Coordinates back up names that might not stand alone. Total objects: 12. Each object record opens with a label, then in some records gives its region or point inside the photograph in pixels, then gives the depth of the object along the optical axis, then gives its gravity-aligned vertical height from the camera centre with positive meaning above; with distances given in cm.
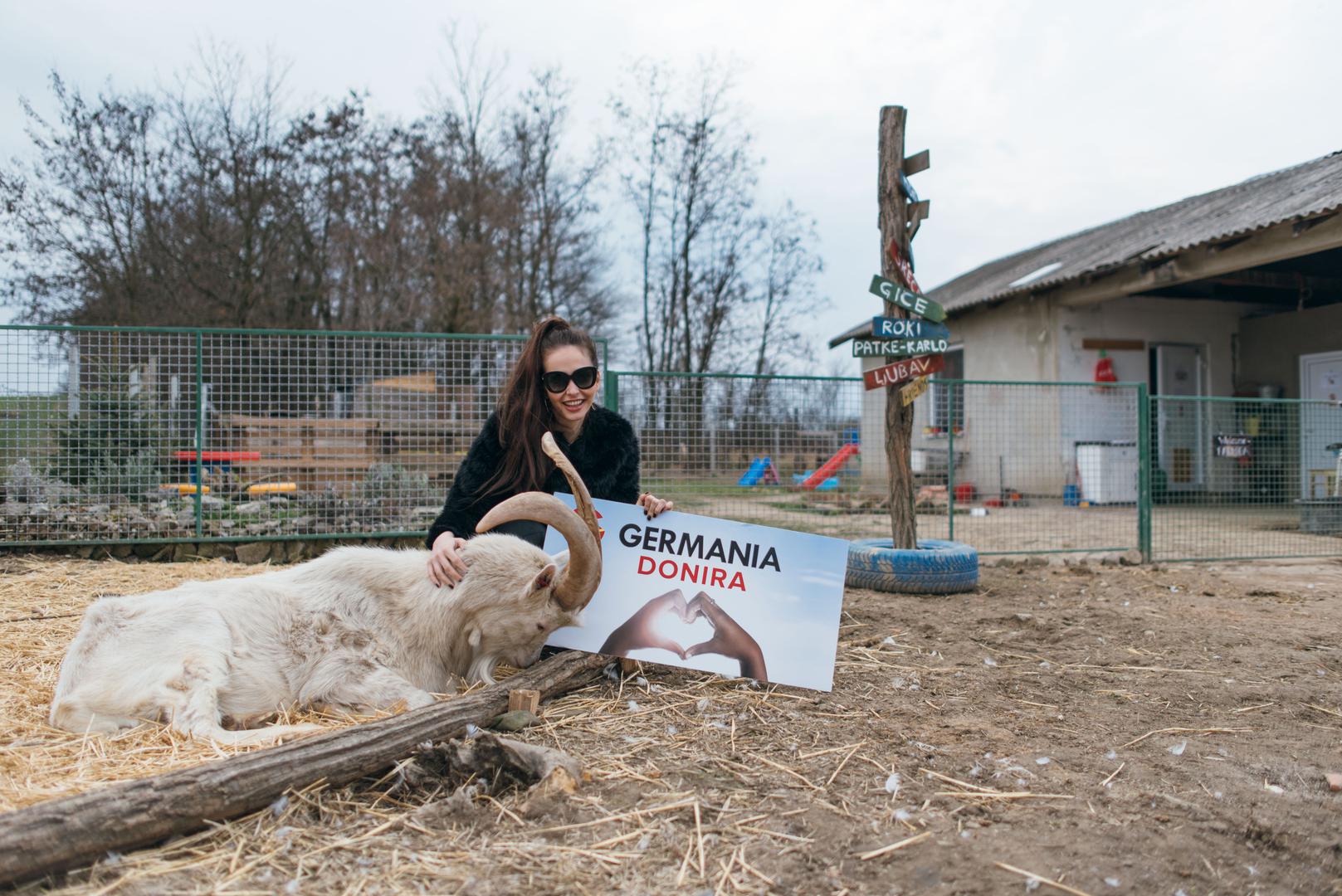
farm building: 984 +190
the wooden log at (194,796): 188 -91
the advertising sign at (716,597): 370 -70
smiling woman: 403 +5
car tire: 591 -90
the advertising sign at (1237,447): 957 -1
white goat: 288 -71
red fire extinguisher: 1357 +131
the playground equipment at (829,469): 824 -20
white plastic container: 1061 -34
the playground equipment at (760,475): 788 -24
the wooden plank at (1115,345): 1380 +176
